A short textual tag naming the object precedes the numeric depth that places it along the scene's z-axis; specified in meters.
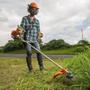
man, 3.49
